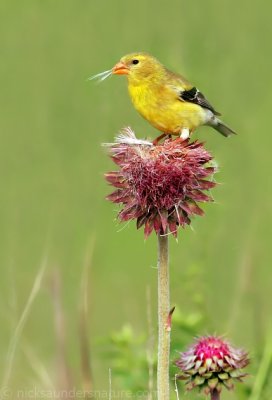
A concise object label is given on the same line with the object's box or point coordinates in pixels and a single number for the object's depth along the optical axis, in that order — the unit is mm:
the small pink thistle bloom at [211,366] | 7883
